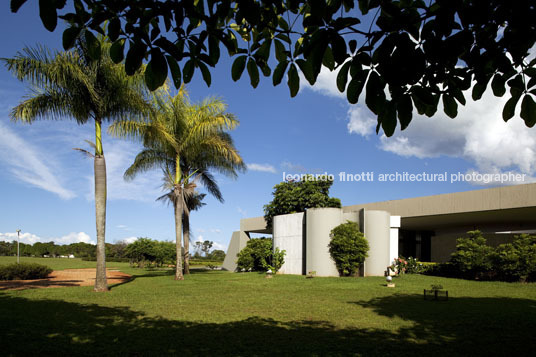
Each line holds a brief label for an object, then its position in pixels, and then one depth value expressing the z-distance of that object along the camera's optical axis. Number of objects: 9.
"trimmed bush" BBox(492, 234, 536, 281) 16.16
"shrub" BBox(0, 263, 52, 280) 17.81
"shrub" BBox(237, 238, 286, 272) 24.83
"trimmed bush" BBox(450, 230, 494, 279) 17.92
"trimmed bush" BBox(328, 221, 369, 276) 19.55
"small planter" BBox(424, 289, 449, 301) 11.62
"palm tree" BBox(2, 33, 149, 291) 12.77
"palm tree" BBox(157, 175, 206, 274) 21.42
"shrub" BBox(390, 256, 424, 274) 21.03
